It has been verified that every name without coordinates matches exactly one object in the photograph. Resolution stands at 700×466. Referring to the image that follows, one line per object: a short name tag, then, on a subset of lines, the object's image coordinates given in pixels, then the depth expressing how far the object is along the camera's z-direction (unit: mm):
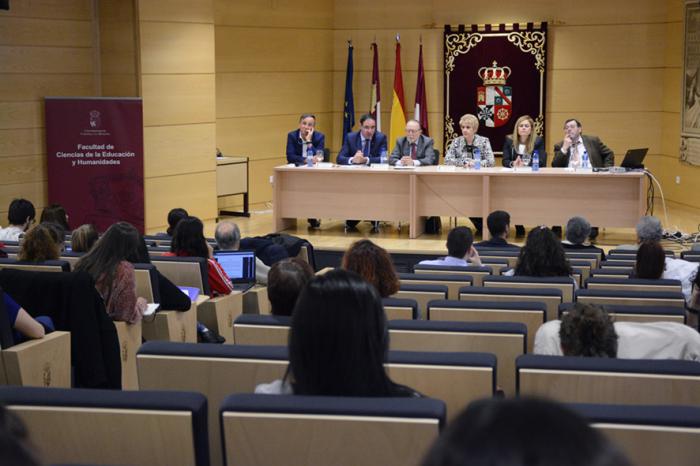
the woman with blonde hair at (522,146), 10250
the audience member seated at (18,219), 7469
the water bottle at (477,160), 10117
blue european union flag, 13586
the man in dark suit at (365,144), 10766
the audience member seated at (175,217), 7523
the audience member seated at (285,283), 3382
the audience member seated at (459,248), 6227
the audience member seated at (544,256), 5410
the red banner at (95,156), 10305
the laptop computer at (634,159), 9891
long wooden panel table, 9898
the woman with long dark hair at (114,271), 4730
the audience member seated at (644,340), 3424
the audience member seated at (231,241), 6598
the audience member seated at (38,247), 4953
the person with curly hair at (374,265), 4344
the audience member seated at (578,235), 7082
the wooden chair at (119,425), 2002
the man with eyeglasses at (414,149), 10452
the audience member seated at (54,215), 7512
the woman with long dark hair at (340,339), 2031
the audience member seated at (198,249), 5880
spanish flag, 13430
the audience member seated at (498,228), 7531
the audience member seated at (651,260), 5531
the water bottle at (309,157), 10507
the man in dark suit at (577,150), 10180
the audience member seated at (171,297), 5180
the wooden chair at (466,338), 3270
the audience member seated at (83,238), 5625
